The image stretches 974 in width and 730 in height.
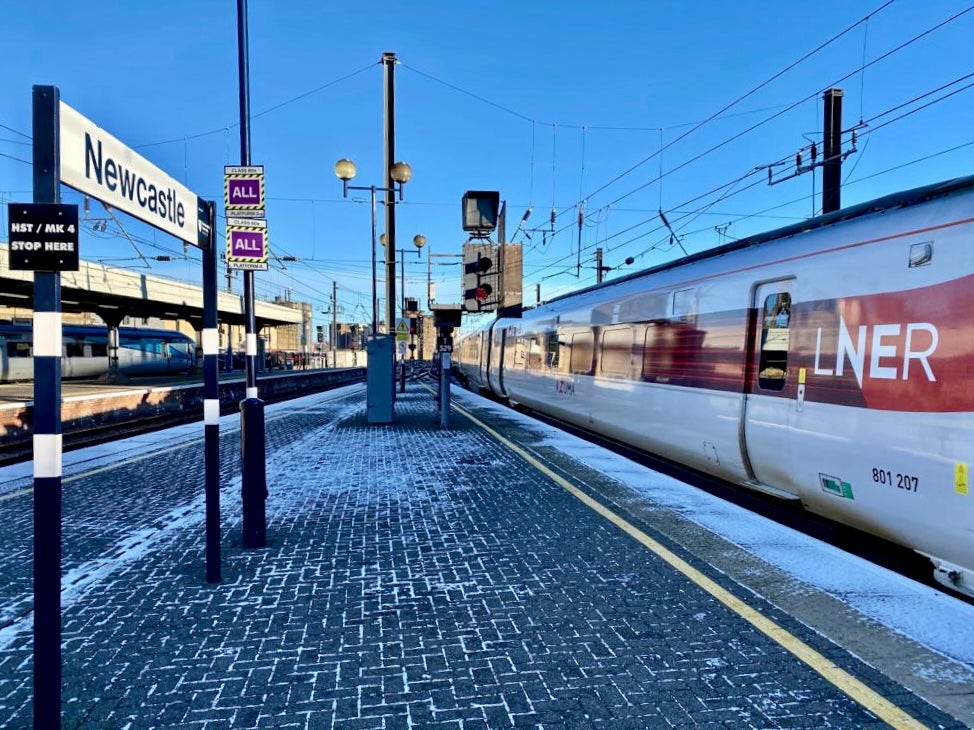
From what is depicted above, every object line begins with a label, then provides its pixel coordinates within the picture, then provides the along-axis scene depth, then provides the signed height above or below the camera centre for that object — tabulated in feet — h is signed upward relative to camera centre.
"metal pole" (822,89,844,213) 40.50 +14.76
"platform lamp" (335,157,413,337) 46.42 +15.04
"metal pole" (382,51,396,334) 47.60 +15.33
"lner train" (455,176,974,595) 12.10 -0.46
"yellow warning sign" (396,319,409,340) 60.23 +2.01
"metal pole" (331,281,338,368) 201.87 +9.00
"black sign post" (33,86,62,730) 7.23 -1.44
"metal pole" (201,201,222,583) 13.29 -1.53
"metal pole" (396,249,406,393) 74.79 -2.39
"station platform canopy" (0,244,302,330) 73.82 +7.74
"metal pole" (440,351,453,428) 39.82 -3.16
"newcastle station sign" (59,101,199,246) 8.04 +2.87
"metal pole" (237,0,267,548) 15.58 -2.65
